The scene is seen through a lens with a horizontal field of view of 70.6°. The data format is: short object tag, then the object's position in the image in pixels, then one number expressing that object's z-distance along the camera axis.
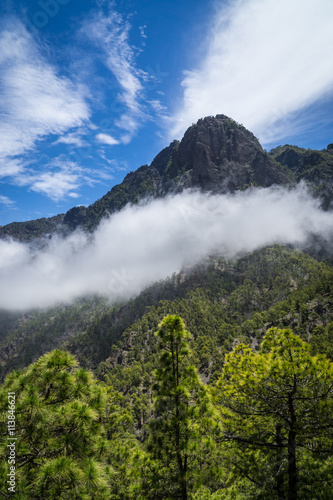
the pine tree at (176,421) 9.87
